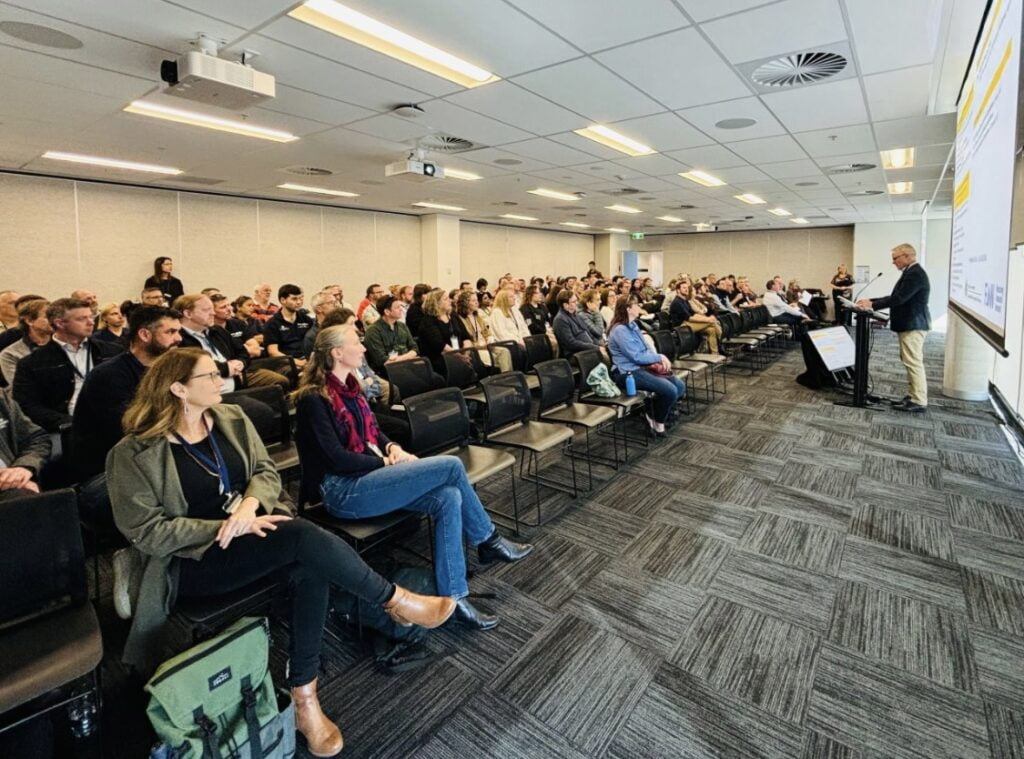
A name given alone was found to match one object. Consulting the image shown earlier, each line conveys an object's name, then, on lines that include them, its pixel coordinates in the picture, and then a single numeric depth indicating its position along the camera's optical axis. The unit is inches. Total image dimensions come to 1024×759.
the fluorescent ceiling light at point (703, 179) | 303.3
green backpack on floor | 55.4
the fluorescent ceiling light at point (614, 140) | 211.6
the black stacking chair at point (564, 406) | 148.1
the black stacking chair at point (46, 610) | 56.3
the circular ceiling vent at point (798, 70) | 143.6
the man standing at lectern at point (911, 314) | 208.7
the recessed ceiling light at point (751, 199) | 385.1
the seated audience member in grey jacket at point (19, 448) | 80.2
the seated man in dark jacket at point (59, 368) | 114.1
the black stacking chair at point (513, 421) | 128.0
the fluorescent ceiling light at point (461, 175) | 286.5
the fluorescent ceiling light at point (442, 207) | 400.8
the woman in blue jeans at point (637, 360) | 184.7
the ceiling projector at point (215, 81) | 119.5
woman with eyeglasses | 67.0
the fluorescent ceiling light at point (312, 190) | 319.0
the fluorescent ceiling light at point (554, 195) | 351.5
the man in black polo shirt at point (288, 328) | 193.9
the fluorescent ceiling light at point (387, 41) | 114.3
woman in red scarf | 89.9
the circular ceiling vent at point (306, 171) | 268.7
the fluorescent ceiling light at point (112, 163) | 232.7
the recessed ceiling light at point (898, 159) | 250.5
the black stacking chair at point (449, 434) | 112.6
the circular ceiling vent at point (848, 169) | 283.0
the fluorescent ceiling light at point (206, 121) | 173.3
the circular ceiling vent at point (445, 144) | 216.7
